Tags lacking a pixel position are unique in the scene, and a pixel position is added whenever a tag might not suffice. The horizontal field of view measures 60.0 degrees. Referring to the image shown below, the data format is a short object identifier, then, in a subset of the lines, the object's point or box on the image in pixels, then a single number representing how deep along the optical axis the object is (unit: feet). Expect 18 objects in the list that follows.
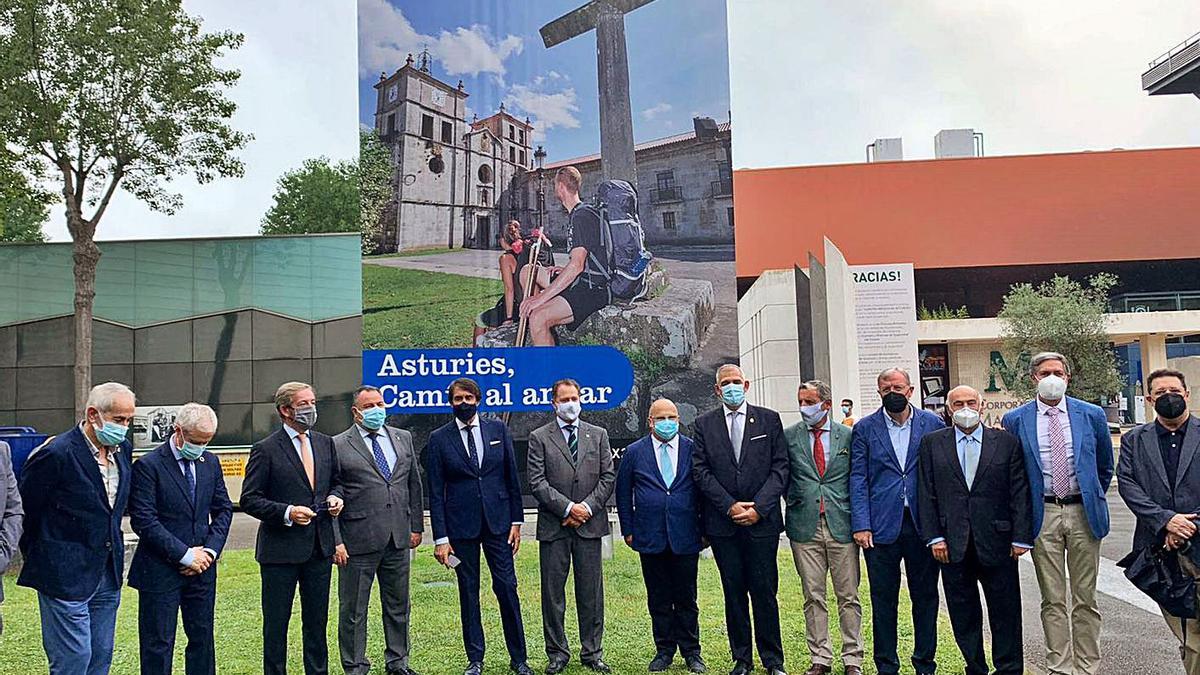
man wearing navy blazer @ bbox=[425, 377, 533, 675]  20.51
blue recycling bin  27.43
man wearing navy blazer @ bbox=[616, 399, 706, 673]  20.66
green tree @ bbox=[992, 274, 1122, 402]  107.55
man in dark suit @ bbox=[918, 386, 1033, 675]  18.62
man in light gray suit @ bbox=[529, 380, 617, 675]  20.85
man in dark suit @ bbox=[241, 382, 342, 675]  18.45
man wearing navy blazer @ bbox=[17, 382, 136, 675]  15.76
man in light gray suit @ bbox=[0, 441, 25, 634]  14.92
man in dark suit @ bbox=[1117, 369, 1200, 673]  17.12
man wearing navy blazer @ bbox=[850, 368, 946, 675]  19.38
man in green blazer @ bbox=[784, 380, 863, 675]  19.80
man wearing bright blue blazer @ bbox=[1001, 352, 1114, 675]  18.45
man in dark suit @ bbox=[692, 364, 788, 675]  19.95
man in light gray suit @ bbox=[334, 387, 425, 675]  19.98
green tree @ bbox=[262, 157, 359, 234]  138.92
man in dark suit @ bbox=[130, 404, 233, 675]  17.02
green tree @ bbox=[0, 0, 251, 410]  51.70
